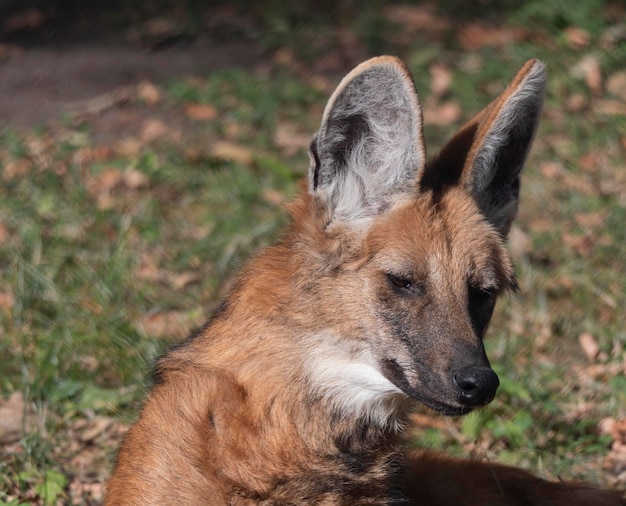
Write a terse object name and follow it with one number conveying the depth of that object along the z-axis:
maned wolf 6.19
